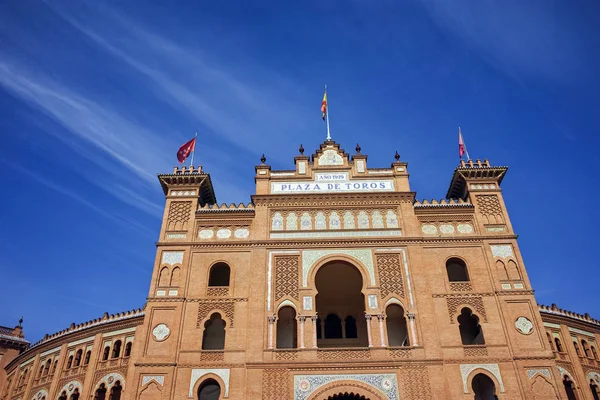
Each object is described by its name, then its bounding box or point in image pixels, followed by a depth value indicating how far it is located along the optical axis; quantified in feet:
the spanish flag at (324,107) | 104.86
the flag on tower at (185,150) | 96.12
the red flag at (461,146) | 94.99
